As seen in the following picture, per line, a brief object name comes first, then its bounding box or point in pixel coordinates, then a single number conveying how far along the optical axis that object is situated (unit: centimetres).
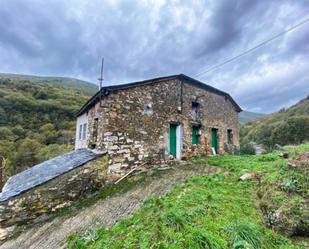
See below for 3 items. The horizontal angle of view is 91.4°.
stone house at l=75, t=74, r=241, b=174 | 637
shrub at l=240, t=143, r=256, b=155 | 1190
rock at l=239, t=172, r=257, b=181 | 491
